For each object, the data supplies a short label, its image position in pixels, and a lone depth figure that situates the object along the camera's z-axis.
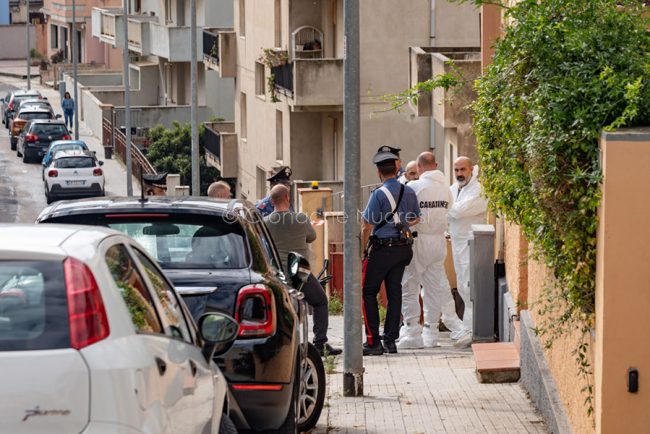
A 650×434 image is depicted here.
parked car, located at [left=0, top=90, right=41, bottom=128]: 68.75
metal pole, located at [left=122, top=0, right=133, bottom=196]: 41.38
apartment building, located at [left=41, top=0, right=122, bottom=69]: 85.00
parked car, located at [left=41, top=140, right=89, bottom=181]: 46.97
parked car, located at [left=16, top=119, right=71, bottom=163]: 54.34
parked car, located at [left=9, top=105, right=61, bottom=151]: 58.94
